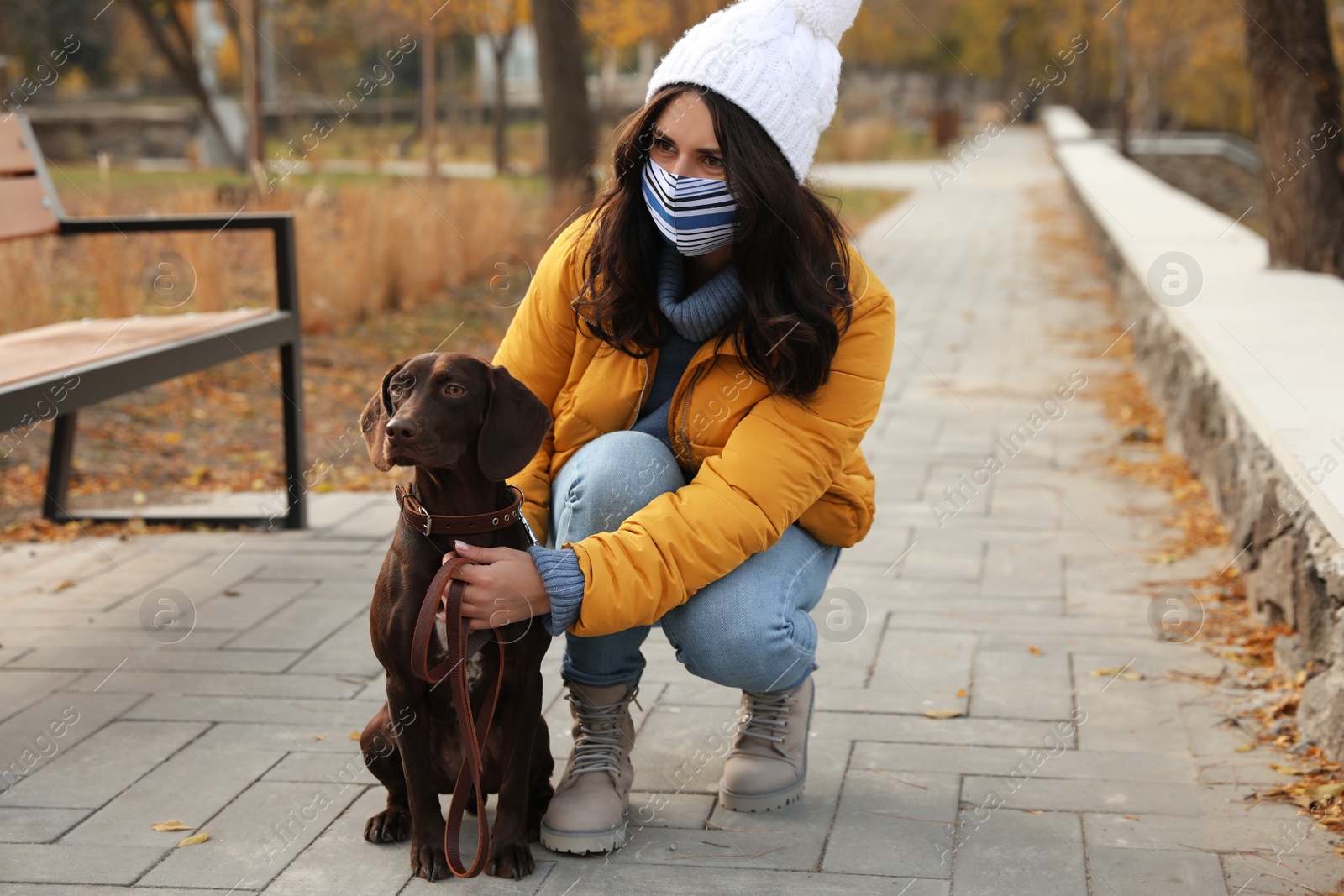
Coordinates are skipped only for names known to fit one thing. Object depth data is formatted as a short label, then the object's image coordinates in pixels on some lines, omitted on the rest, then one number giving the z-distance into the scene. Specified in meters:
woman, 2.51
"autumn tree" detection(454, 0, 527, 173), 19.52
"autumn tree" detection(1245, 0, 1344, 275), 6.95
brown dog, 2.23
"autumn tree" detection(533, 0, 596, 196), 10.49
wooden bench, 3.56
